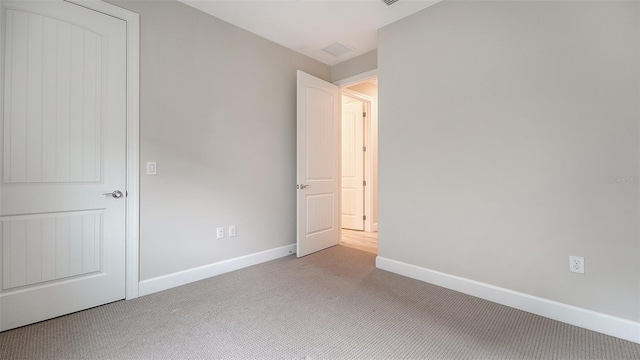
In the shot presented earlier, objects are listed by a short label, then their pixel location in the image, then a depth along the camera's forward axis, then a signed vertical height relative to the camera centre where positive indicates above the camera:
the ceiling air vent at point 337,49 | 3.31 +1.73
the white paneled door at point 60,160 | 1.79 +0.17
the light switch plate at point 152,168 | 2.32 +0.13
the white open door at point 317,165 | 3.34 +0.25
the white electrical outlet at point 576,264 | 1.84 -0.57
